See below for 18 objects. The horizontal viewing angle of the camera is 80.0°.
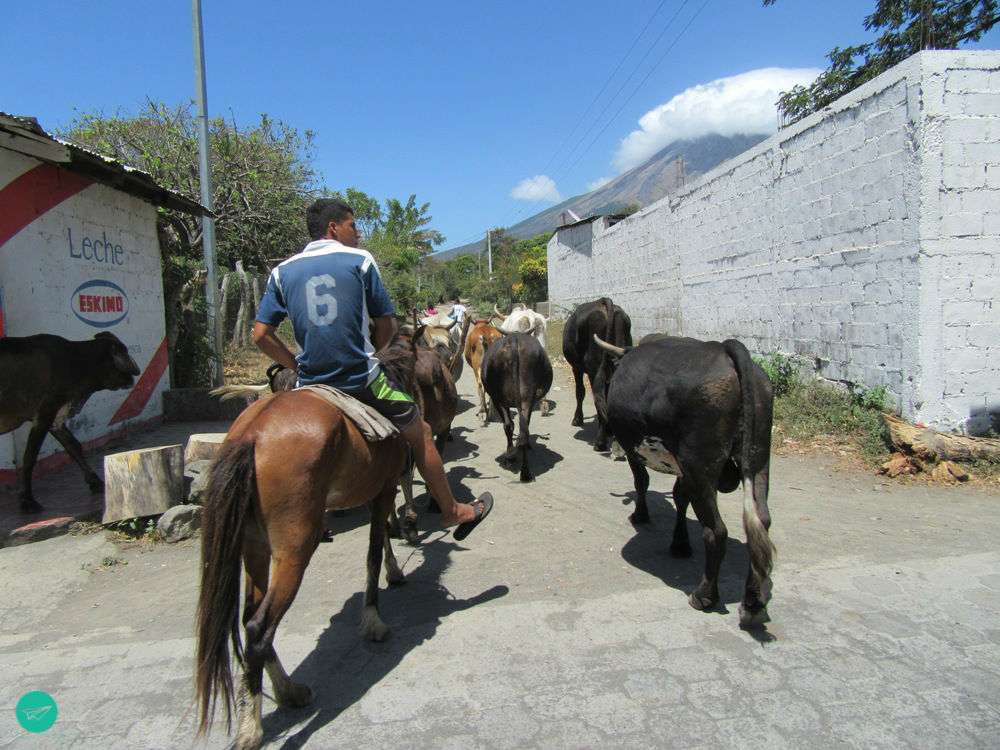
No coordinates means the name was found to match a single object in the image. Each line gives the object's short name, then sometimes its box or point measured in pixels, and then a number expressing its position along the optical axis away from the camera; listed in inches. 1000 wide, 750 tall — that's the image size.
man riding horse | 119.0
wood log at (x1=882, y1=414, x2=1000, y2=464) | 219.8
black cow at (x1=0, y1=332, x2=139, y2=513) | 198.5
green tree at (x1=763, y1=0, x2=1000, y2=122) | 638.5
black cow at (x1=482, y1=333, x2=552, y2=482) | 257.4
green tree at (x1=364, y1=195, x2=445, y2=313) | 1191.6
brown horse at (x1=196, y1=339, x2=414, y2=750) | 95.2
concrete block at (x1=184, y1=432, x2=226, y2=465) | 230.2
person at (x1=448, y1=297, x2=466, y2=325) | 477.1
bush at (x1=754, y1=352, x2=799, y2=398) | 318.0
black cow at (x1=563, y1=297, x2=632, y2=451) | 281.7
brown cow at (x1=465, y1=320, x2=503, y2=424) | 366.9
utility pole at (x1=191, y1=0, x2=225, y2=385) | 369.4
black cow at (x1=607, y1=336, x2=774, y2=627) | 127.4
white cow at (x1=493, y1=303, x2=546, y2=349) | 406.3
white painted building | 231.0
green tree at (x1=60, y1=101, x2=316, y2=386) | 562.6
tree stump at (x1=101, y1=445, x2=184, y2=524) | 189.3
